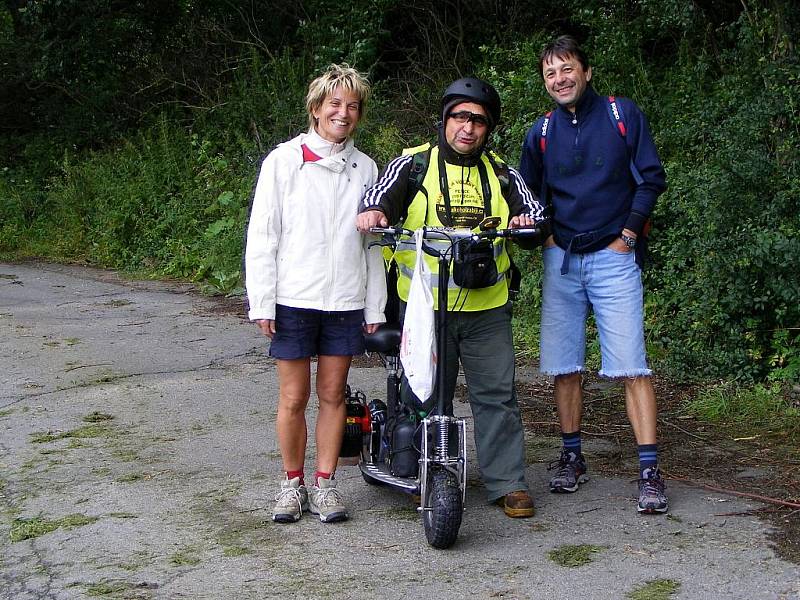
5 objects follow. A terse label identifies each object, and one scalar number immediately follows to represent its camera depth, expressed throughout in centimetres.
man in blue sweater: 511
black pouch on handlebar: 479
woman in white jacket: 484
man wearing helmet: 486
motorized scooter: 460
